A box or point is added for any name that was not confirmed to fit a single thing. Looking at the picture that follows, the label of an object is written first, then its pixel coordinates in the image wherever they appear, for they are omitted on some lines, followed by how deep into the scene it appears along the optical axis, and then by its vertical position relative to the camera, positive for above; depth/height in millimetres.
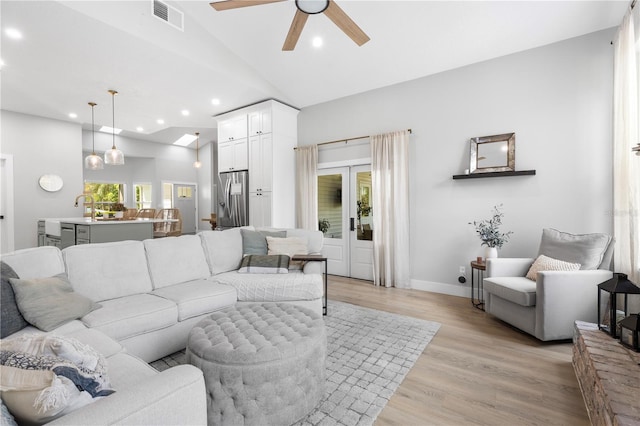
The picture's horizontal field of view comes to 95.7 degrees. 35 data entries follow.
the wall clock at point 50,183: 5984 +580
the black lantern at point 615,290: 1931 -555
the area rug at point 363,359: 1759 -1216
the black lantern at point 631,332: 1762 -787
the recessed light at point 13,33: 3259 +2020
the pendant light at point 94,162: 4820 +802
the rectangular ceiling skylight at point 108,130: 7366 +2087
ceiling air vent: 3572 +2484
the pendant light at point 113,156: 4766 +884
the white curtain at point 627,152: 2613 +533
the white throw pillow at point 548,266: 2787 -569
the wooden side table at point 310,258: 3209 -545
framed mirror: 3643 +709
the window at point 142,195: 8941 +464
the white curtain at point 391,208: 4359 +10
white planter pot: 3449 -526
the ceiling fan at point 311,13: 2393 +1728
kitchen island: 3910 -301
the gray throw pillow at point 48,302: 1752 -589
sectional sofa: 917 -648
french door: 4961 -180
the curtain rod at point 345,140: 4809 +1184
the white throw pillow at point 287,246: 3475 -445
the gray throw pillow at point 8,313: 1670 -604
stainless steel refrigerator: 5478 +206
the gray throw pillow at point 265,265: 3174 -615
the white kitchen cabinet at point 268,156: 5156 +982
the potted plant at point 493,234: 3471 -313
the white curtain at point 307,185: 5312 +441
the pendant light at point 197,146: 7769 +2013
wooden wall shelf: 3496 +433
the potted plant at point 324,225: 5352 -297
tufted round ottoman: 1489 -855
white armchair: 2551 -749
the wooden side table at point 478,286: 3499 -1014
